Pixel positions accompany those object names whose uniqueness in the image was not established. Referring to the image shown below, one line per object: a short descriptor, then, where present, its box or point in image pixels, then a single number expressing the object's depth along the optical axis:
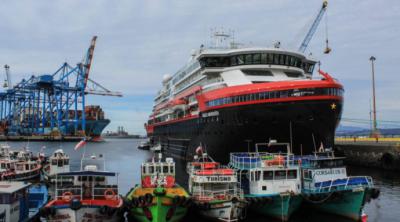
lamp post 77.32
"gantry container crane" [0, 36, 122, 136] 169.75
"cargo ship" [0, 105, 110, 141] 181.50
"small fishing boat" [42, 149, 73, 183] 45.55
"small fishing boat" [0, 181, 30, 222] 22.00
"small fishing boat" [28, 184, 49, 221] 27.31
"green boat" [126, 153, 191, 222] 24.47
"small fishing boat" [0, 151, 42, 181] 44.04
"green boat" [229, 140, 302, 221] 27.83
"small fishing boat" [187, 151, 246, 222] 26.23
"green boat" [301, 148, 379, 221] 27.92
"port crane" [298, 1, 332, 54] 97.06
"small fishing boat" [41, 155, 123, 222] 23.45
